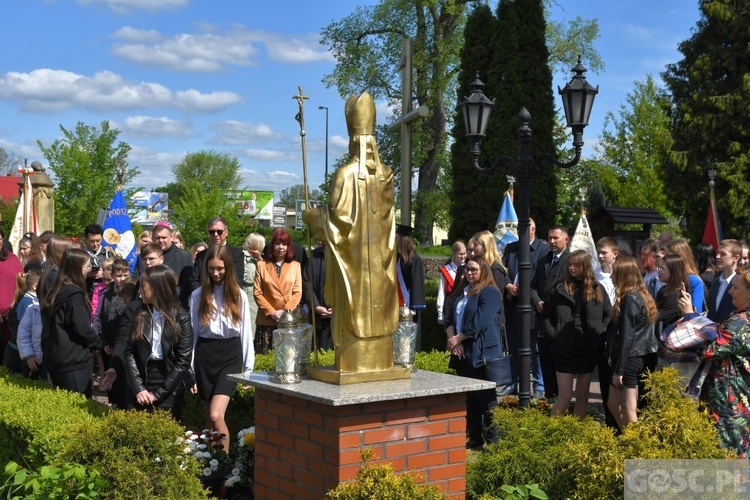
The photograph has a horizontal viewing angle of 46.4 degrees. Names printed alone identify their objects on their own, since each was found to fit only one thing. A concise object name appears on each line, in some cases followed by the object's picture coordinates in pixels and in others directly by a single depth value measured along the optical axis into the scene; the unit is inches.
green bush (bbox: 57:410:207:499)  193.9
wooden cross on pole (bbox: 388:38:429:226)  410.9
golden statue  193.3
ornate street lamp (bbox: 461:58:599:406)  313.9
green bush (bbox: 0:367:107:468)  224.7
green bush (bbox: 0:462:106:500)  186.7
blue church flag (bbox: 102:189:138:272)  557.9
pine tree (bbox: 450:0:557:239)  971.9
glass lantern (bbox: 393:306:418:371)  209.3
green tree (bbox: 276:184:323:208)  3781.3
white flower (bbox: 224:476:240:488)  226.3
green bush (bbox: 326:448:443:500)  165.2
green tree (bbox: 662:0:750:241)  989.2
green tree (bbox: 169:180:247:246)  1291.8
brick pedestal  178.7
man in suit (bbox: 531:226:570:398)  378.9
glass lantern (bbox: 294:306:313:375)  200.5
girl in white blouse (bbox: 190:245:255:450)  261.6
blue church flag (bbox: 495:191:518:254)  517.0
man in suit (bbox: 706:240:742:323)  334.0
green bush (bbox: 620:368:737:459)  176.9
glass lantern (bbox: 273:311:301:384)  195.0
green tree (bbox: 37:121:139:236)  1008.2
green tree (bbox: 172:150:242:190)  3670.3
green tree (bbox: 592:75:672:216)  1376.7
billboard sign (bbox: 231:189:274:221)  3630.2
